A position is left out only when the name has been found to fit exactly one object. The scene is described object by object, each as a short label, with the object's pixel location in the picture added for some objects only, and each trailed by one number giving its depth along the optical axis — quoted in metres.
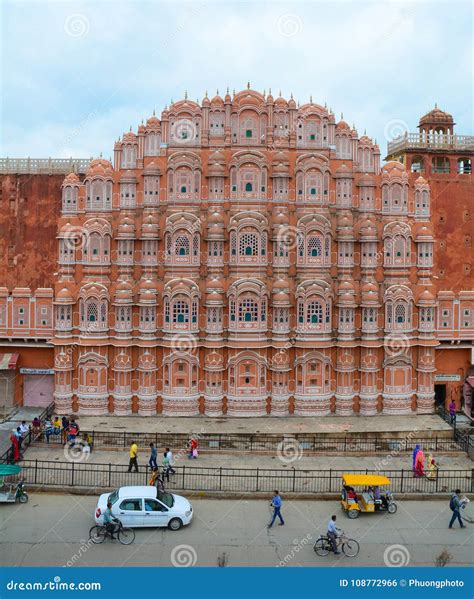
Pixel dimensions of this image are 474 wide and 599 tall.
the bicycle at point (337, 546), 20.70
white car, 22.05
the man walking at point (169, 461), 26.75
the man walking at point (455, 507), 22.82
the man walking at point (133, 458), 27.36
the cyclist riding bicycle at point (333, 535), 20.48
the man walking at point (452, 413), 35.64
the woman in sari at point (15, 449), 28.33
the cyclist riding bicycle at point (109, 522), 21.16
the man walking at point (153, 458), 27.50
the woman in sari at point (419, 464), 27.85
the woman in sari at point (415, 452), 28.31
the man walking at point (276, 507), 22.84
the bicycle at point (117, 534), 21.30
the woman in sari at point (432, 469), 27.12
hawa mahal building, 37.44
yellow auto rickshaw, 23.91
